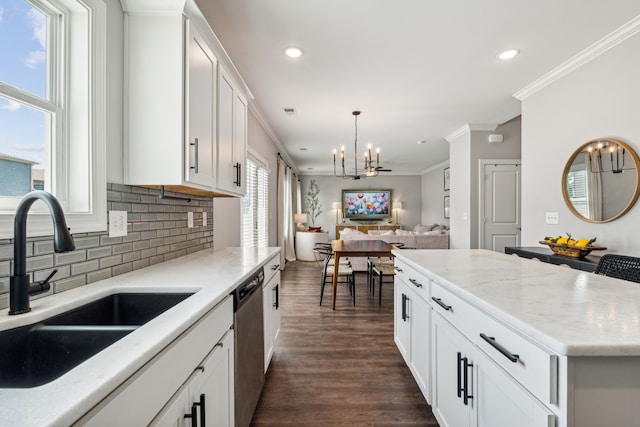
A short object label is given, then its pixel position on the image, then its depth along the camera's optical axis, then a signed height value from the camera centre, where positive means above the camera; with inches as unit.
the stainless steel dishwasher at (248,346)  52.3 -26.8
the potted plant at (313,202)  390.3 +16.3
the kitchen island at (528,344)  27.5 -15.2
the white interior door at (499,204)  191.6 +6.4
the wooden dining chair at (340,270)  145.6 -28.6
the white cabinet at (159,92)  56.2 +23.9
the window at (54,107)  39.9 +16.5
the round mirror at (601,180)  94.8 +11.9
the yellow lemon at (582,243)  97.6 -9.9
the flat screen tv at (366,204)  390.6 +13.5
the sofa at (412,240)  220.4 -19.7
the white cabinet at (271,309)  76.9 -27.2
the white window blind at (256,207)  153.5 +4.1
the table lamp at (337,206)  389.7 +10.9
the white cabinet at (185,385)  23.2 -17.5
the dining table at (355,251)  135.9 -17.6
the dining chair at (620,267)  64.5 -12.7
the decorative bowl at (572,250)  95.5 -12.4
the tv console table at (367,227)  380.5 -17.1
